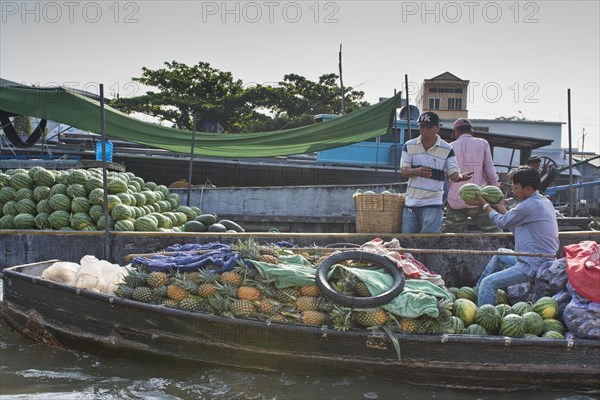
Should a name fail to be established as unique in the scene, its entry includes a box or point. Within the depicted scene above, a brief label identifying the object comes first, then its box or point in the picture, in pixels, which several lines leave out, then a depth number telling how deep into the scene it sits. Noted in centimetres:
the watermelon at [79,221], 766
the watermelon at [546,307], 453
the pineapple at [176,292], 478
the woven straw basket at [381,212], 655
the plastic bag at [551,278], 468
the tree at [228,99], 2489
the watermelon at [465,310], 462
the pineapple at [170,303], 476
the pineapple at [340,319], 430
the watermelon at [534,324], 437
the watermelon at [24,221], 792
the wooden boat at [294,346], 412
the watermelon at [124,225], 758
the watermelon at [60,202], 793
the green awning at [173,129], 1110
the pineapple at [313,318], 444
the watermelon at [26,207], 806
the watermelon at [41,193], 818
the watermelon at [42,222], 788
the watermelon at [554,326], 438
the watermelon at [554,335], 428
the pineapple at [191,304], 469
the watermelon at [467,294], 523
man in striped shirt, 600
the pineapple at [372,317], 432
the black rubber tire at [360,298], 429
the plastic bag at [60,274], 548
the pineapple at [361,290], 446
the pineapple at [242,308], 454
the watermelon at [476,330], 445
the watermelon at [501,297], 510
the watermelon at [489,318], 451
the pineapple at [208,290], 469
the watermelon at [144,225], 783
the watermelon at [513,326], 436
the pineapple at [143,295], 485
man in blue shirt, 480
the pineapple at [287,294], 461
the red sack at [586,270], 413
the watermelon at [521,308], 465
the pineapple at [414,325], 431
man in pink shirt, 671
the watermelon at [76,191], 797
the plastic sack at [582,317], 411
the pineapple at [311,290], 461
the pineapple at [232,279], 470
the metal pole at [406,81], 955
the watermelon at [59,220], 777
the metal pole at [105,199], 614
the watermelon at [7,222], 802
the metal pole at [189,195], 992
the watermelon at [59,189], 810
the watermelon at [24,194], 822
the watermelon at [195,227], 820
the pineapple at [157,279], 488
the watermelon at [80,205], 783
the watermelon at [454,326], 438
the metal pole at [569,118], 935
